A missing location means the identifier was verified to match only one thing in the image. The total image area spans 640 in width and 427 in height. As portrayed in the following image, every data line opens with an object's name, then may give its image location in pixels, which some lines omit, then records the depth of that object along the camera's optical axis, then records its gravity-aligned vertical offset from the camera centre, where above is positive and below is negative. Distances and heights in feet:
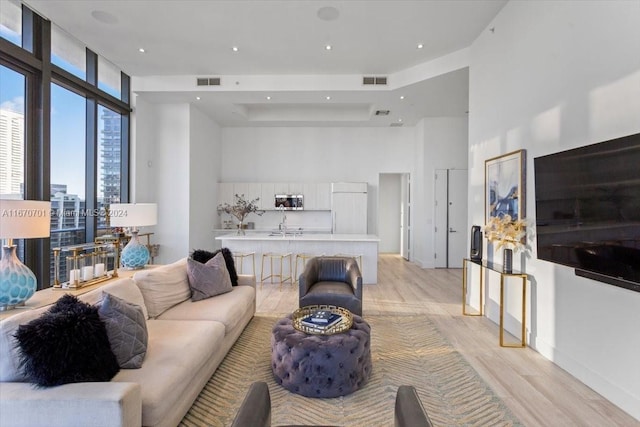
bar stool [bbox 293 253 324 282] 21.24 -2.99
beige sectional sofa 5.23 -3.17
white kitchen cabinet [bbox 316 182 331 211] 29.89 +1.53
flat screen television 7.39 +0.15
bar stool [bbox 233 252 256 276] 21.31 -2.94
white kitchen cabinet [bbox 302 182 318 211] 29.94 +1.79
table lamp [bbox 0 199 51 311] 7.57 -0.58
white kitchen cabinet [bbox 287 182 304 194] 29.86 +2.23
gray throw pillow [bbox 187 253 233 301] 12.04 -2.48
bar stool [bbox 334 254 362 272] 21.05 -2.78
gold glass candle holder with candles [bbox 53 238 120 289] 10.14 -2.05
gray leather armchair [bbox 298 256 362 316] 12.91 -3.12
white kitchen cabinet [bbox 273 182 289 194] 29.89 +2.22
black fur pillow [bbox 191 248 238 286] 13.30 -1.88
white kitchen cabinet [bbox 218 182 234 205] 30.09 +1.65
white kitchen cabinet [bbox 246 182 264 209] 29.94 +1.84
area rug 7.70 -4.72
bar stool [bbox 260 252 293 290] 21.20 -3.41
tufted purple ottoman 8.45 -3.87
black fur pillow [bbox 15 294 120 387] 5.49 -2.35
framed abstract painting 12.32 +1.18
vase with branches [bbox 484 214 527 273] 11.94 -0.76
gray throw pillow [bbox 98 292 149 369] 6.80 -2.54
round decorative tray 9.11 -3.15
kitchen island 21.17 -2.16
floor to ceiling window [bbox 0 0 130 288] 13.88 +4.17
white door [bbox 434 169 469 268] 27.53 -0.33
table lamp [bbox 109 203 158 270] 12.24 -0.36
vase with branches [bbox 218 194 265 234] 28.60 +0.56
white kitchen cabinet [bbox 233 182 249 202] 29.99 +2.11
